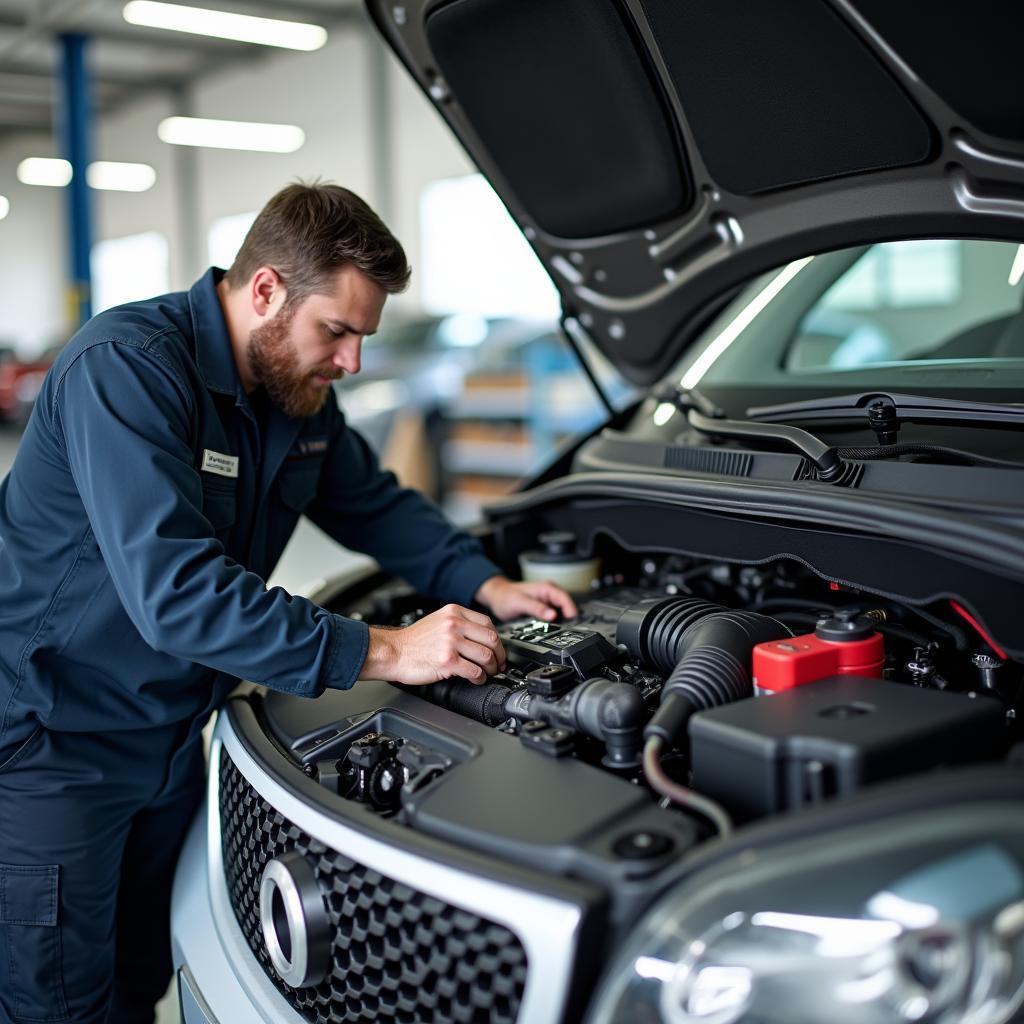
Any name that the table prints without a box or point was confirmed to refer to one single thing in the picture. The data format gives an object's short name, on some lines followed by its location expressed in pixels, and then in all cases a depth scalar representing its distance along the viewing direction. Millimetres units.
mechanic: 1341
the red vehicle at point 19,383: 11270
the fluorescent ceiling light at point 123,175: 14943
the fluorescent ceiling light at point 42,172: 16047
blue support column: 9172
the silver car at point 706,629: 829
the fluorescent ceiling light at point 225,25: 8492
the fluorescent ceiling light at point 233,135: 11805
